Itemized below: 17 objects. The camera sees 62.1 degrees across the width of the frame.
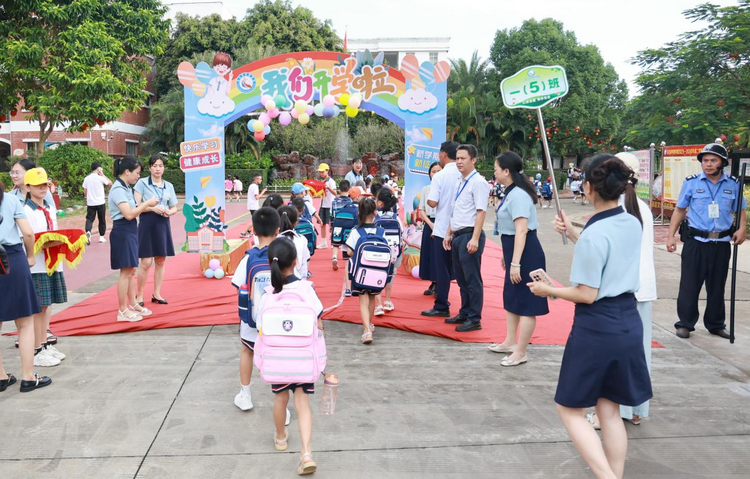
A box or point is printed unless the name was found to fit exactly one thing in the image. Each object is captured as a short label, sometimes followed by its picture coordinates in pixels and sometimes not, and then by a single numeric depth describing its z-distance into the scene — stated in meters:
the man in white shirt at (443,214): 6.15
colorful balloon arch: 8.86
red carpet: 5.79
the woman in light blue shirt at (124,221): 5.75
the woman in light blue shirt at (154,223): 6.33
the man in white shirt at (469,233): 5.46
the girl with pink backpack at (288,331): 3.06
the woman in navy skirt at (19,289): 4.13
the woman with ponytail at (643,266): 3.43
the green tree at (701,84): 16.53
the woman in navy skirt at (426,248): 7.26
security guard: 5.51
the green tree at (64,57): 16.92
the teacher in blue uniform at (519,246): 4.66
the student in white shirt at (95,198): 12.53
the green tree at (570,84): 38.31
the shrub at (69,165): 19.64
